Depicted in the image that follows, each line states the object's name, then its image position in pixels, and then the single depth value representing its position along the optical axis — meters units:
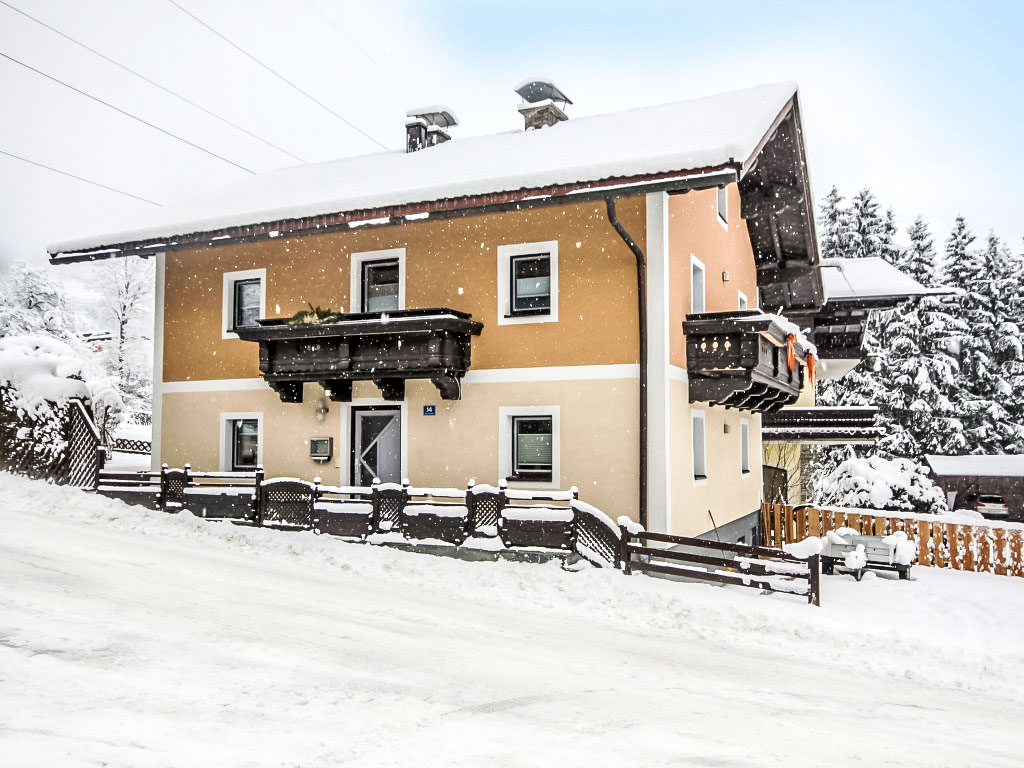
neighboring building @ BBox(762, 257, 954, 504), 21.62
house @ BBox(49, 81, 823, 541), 12.40
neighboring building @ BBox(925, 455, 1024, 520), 27.14
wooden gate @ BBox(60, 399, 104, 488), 15.35
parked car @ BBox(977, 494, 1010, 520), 27.30
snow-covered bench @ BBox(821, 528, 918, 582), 13.71
